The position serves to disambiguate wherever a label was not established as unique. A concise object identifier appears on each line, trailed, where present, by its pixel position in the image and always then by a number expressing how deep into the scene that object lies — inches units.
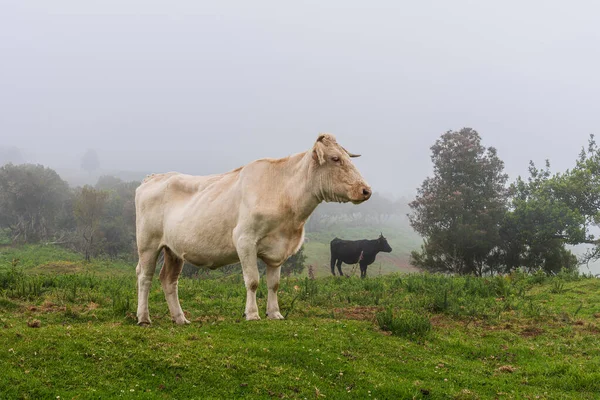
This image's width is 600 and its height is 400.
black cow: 1055.0
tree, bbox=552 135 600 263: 1130.5
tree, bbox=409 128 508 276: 1109.1
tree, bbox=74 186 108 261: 1676.9
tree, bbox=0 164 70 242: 2000.5
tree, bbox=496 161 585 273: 1067.3
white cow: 297.7
